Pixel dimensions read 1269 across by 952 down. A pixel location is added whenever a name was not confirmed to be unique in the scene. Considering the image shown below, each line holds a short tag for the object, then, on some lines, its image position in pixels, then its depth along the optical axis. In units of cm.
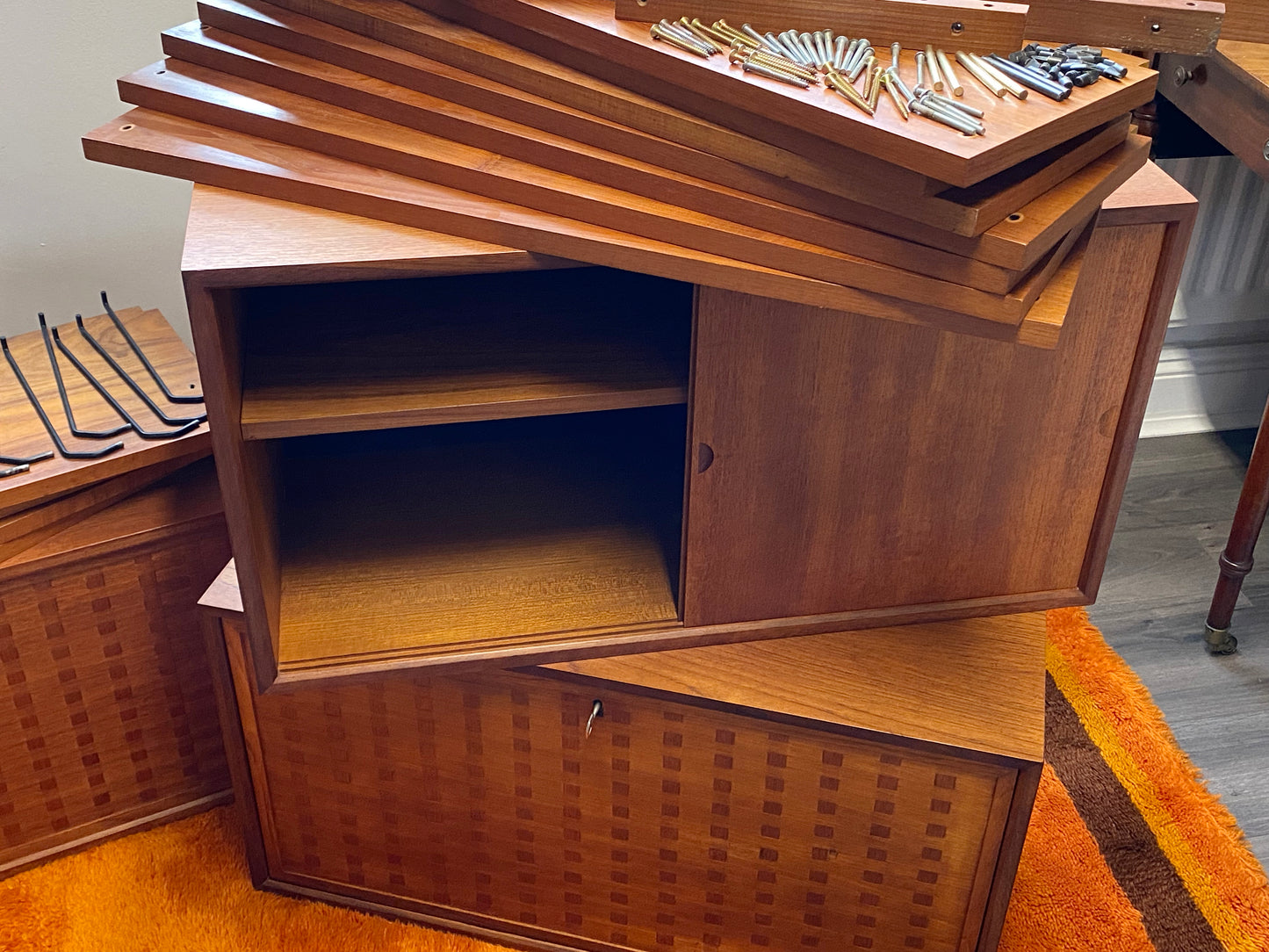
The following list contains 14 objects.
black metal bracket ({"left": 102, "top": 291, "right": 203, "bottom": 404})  125
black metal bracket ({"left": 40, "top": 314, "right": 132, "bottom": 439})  119
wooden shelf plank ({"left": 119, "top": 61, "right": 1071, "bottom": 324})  77
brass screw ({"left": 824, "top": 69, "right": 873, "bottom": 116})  72
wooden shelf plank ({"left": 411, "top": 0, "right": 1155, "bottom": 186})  69
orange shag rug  123
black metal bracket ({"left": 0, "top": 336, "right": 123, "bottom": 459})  116
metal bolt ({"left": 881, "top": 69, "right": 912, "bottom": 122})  72
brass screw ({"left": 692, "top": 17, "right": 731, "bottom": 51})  80
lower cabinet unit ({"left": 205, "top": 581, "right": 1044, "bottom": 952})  101
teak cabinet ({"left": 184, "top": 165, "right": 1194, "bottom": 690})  87
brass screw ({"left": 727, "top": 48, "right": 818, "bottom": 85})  76
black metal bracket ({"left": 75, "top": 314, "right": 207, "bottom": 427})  121
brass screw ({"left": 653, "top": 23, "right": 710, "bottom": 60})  78
